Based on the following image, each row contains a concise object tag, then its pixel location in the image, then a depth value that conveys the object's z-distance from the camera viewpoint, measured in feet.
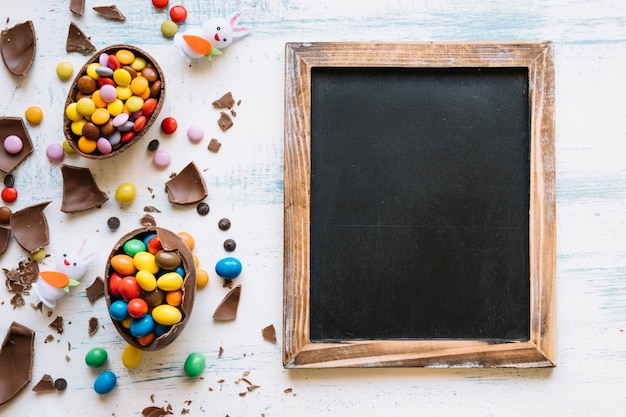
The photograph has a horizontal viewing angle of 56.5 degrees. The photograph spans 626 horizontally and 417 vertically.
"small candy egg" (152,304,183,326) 3.55
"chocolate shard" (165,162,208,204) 4.12
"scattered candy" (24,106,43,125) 4.16
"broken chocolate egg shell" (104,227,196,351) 3.59
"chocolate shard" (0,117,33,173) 4.15
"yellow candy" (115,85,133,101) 3.82
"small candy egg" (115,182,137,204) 4.07
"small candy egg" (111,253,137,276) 3.60
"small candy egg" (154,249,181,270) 3.58
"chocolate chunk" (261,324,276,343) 4.12
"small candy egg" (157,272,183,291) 3.55
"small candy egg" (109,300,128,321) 3.60
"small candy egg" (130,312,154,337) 3.58
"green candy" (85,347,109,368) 4.02
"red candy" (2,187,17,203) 4.14
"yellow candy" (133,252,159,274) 3.59
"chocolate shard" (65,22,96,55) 4.18
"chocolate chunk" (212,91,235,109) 4.17
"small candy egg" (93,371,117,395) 3.98
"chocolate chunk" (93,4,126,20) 4.18
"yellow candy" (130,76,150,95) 3.83
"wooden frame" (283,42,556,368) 4.03
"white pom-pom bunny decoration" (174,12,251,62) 4.00
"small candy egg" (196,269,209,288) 4.06
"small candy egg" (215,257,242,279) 4.02
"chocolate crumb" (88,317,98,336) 4.11
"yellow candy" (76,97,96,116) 3.78
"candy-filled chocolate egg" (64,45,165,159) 3.80
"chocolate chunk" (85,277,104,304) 4.10
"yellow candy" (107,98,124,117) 3.80
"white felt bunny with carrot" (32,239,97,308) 3.95
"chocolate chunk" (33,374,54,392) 4.10
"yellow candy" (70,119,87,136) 3.87
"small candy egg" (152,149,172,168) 4.11
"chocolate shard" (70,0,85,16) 4.19
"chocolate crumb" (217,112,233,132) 4.16
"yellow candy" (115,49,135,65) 3.87
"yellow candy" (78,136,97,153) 3.86
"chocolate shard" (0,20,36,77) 4.18
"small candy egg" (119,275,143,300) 3.56
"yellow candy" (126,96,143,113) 3.80
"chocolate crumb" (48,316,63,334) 4.14
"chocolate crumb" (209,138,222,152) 4.16
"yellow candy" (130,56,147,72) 3.91
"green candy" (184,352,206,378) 4.00
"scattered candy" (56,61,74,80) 4.14
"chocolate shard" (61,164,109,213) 4.13
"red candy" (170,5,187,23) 4.14
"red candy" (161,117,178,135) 4.10
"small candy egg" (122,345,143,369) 4.04
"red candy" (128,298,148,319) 3.53
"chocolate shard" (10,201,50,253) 4.13
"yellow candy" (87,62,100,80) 3.86
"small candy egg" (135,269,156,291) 3.54
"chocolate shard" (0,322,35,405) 4.09
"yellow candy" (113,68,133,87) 3.80
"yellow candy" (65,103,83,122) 3.86
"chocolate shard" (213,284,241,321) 4.10
